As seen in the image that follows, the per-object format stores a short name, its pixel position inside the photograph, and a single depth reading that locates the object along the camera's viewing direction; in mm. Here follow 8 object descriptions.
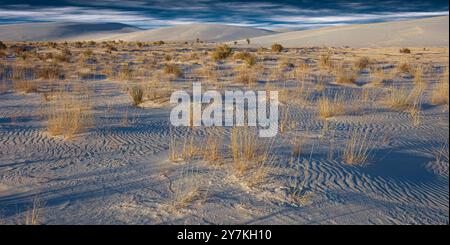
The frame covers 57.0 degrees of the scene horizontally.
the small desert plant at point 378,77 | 12596
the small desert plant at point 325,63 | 17875
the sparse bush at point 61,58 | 21453
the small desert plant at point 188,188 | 3984
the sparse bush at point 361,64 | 17270
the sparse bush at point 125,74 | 13422
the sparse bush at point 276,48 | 34312
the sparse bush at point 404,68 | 15883
